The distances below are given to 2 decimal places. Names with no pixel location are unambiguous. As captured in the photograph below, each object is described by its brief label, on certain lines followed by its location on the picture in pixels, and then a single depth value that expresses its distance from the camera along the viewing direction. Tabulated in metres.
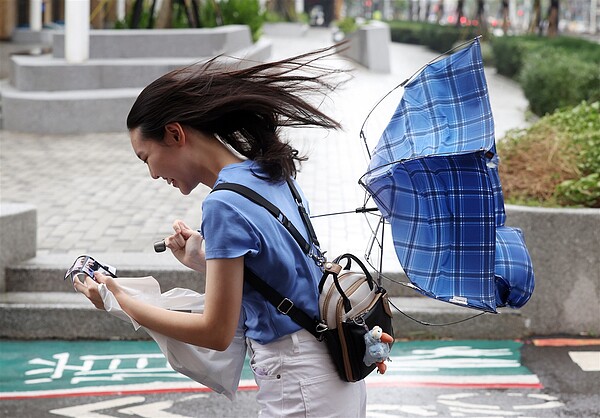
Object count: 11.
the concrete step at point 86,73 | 15.62
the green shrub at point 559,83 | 15.77
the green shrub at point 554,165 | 6.77
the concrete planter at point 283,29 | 45.31
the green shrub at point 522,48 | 22.56
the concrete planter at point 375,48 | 26.72
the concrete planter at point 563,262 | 6.46
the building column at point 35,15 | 34.72
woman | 2.69
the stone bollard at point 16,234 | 6.82
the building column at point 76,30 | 15.85
